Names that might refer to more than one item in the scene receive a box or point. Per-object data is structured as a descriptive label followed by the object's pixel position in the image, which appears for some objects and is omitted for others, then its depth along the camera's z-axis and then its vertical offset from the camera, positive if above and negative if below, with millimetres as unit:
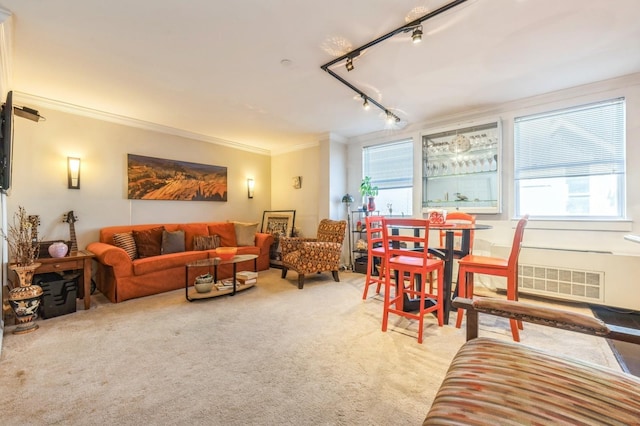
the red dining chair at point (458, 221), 3254 -121
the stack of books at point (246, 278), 3715 -928
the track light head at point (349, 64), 2438 +1357
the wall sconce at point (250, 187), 5699 +530
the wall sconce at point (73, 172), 3541 +538
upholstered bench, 731 -553
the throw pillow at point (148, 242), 3787 -431
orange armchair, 3879 -600
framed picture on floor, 5207 -310
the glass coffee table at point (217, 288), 3291 -1006
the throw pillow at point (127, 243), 3578 -420
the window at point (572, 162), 3029 +589
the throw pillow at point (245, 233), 4852 -393
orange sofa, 3223 -718
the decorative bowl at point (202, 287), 3312 -928
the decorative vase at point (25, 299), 2436 -801
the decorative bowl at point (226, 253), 3484 -534
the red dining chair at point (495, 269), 2180 -503
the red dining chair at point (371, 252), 3100 -475
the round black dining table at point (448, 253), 2521 -426
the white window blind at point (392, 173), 4625 +688
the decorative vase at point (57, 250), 2943 -413
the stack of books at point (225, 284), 3520 -974
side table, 2805 -574
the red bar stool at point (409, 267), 2270 -495
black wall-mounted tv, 2139 +595
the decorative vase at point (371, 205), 4730 +114
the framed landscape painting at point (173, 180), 4125 +548
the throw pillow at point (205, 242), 4359 -496
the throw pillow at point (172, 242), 4006 -455
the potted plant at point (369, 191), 4746 +367
